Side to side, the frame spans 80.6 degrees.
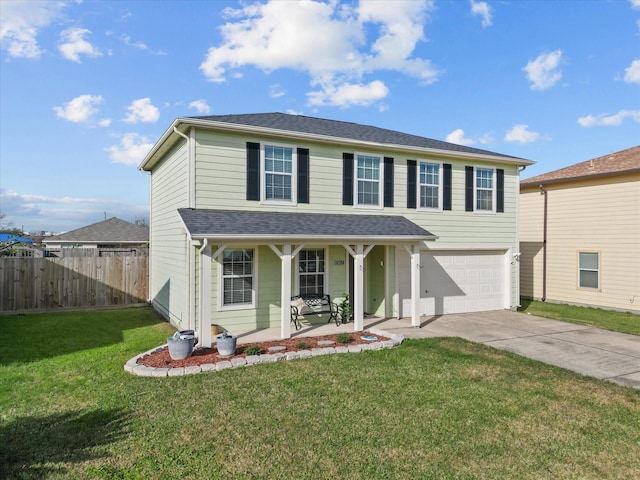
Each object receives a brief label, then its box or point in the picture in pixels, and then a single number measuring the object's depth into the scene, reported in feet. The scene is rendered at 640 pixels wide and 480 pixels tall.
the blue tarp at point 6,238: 63.57
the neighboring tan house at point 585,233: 43.42
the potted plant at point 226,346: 23.88
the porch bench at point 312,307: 32.09
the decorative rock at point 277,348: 25.03
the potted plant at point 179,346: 23.12
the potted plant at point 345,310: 34.04
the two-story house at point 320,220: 29.66
